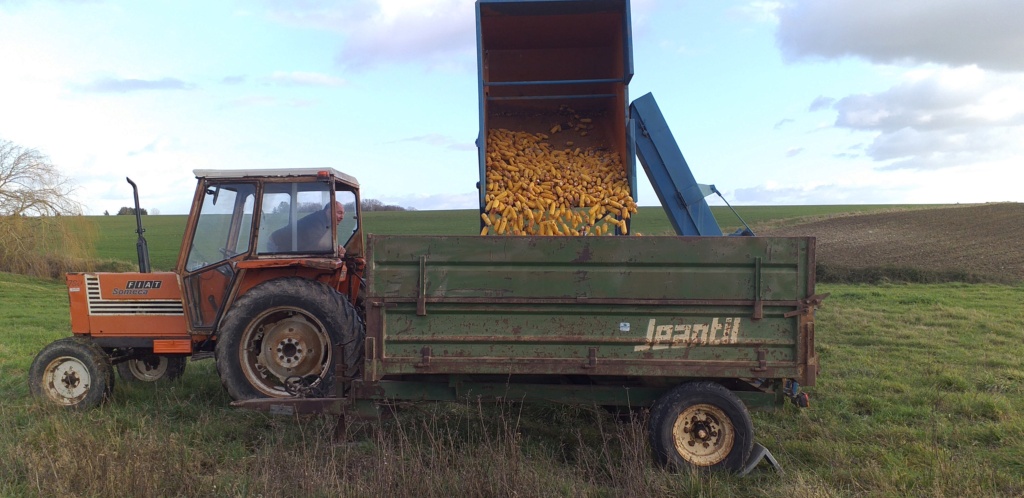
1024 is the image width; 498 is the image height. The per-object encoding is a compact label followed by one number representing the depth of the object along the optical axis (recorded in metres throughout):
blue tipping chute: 6.00
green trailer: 4.29
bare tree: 24.02
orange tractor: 5.55
